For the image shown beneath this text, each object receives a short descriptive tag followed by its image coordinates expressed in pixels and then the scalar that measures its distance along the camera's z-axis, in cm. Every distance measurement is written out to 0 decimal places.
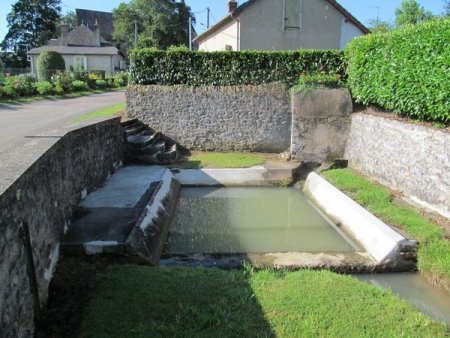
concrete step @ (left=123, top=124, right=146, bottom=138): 1025
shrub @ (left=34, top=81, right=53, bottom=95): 2067
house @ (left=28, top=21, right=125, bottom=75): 4112
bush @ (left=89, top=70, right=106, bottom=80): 3538
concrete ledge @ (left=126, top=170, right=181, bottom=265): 479
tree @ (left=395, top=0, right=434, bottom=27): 3919
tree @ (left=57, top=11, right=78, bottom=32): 6606
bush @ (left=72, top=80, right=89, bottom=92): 2450
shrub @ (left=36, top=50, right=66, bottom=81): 2800
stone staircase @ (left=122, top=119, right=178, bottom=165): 1002
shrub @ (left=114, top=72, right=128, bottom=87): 3349
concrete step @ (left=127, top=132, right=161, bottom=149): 1010
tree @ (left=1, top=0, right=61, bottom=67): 5756
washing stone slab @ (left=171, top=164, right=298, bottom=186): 955
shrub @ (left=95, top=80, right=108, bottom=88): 2946
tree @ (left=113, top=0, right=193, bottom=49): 4450
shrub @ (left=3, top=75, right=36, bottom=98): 1830
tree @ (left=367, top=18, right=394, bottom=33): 4156
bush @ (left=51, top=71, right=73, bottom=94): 2286
